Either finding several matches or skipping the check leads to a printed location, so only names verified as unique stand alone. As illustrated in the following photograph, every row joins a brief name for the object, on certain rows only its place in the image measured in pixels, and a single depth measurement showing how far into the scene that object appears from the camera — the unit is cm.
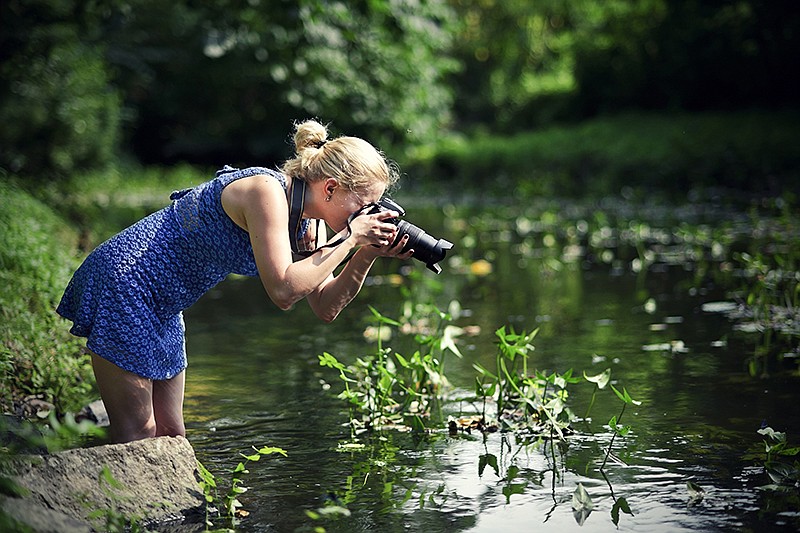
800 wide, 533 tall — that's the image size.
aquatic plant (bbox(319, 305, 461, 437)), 484
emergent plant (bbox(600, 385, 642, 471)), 411
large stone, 341
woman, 382
